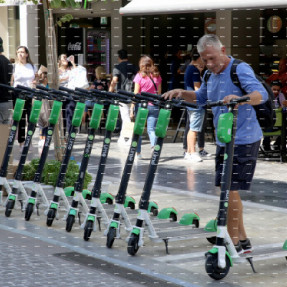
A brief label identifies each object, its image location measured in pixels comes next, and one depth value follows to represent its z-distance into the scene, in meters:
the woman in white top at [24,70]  12.78
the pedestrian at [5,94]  10.60
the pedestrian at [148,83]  12.30
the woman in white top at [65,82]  14.47
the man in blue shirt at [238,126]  5.89
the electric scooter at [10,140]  7.91
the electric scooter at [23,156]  7.72
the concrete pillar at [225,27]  16.25
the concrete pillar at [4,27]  22.34
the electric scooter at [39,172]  7.57
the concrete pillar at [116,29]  18.45
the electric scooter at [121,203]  6.39
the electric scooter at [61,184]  7.31
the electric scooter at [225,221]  5.48
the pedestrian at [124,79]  13.83
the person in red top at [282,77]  13.59
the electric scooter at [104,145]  6.64
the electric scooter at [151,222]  6.14
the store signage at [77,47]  20.46
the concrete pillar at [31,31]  20.81
